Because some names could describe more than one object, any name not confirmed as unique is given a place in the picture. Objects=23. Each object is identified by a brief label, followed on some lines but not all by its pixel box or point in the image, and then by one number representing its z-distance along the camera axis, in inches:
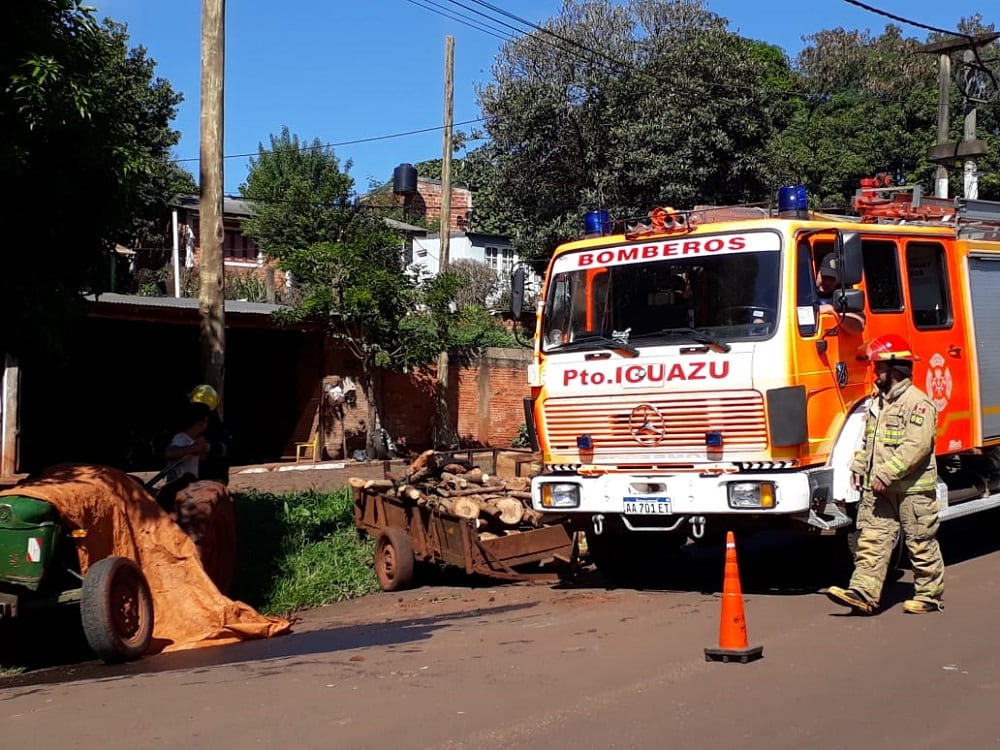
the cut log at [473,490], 471.5
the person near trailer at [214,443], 413.4
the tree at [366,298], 872.9
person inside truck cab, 359.9
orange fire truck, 350.3
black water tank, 1941.1
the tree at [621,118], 1071.6
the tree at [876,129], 1685.5
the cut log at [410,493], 458.6
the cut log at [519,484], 478.3
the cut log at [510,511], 448.1
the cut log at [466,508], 442.1
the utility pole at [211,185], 446.0
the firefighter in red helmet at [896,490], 323.6
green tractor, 309.9
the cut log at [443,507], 437.1
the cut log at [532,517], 452.1
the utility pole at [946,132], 876.0
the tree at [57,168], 351.9
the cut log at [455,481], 483.5
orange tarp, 335.6
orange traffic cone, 274.1
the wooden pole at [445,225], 956.6
